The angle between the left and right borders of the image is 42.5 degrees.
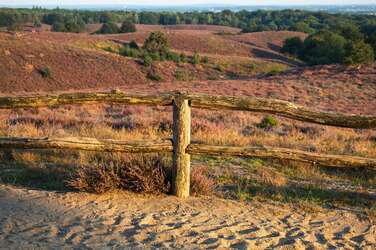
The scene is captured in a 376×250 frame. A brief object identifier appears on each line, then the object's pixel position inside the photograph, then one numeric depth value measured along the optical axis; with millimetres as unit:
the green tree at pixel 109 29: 94500
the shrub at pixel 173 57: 60250
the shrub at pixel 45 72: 45656
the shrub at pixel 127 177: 6059
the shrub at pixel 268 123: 16550
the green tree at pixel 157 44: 64438
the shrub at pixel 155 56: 58812
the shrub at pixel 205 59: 62834
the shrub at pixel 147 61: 54562
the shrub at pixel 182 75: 53188
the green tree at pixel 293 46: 77438
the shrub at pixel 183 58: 60700
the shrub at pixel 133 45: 67906
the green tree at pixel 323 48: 63500
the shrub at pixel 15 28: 77994
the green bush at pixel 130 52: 61694
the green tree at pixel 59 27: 90469
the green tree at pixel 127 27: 95825
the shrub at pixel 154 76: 51775
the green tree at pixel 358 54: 48750
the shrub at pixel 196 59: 60600
